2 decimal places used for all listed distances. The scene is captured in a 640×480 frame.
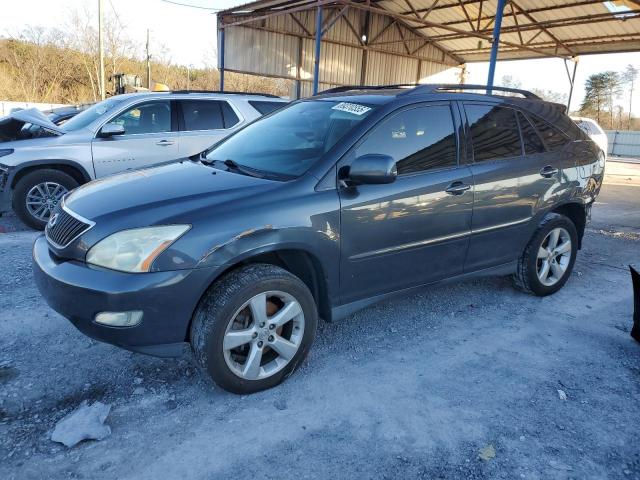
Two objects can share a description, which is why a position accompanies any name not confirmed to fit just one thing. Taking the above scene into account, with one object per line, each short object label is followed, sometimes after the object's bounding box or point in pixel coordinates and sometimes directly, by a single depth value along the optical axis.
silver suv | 5.97
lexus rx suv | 2.52
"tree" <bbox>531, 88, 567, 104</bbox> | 46.74
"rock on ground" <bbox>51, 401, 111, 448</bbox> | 2.40
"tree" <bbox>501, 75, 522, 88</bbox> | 49.30
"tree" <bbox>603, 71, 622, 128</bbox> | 48.50
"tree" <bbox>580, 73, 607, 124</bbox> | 48.97
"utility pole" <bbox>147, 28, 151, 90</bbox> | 35.59
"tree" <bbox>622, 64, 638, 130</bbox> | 51.91
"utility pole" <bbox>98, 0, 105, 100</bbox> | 24.23
